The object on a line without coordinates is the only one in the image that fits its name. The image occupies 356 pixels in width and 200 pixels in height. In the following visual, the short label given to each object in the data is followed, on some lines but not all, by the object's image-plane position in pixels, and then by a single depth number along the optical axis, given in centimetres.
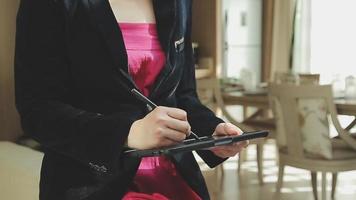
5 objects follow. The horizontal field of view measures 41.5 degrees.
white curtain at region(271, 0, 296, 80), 510
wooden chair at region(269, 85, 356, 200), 253
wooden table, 265
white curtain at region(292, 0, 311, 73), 501
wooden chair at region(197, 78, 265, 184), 344
